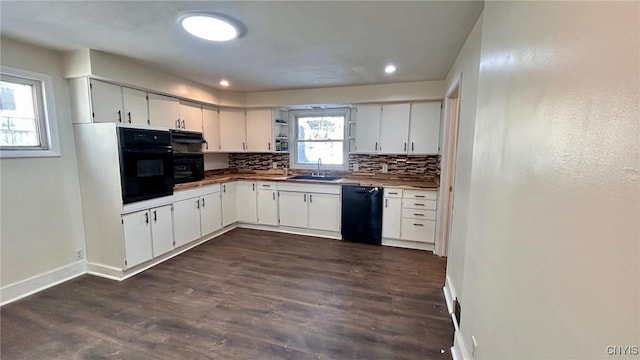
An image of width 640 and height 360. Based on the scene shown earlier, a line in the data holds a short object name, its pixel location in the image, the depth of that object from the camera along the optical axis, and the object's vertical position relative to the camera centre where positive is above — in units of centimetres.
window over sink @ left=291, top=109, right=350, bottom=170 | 456 +24
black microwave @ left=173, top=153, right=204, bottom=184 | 372 -23
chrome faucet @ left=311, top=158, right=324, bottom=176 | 470 -34
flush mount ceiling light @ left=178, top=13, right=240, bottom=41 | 187 +92
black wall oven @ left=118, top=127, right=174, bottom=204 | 280 -14
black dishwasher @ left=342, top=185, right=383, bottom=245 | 384 -88
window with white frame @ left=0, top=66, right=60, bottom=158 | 245 +33
